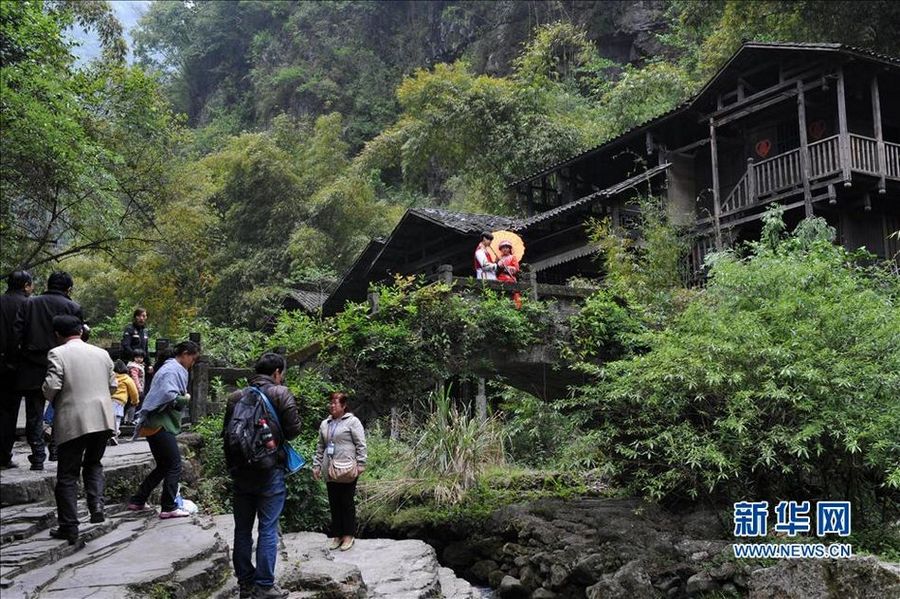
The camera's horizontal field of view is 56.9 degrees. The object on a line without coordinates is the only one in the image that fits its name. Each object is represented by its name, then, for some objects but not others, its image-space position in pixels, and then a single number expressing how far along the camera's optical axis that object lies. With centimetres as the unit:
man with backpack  582
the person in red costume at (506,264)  1380
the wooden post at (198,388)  1125
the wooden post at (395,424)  1527
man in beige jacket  625
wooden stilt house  1755
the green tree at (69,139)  1080
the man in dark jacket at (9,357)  718
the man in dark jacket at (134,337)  1085
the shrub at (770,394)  991
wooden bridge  1134
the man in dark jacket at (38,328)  714
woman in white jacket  852
